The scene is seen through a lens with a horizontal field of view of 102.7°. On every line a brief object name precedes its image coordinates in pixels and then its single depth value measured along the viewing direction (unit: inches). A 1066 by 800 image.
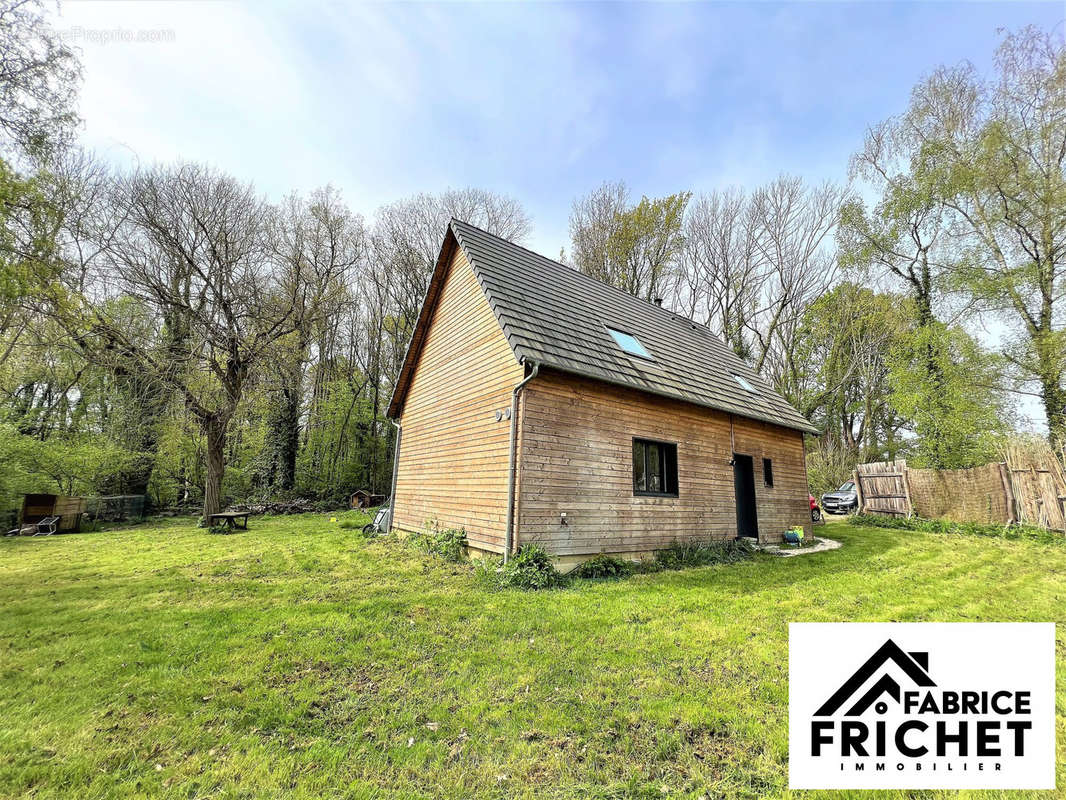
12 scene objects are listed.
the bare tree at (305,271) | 684.1
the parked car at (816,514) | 631.8
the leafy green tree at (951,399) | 559.5
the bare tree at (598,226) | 937.5
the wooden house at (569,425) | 272.8
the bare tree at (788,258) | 866.1
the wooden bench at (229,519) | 462.6
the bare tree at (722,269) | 924.6
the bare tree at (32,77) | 257.3
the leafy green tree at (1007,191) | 534.0
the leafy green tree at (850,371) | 866.8
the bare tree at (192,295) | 506.6
